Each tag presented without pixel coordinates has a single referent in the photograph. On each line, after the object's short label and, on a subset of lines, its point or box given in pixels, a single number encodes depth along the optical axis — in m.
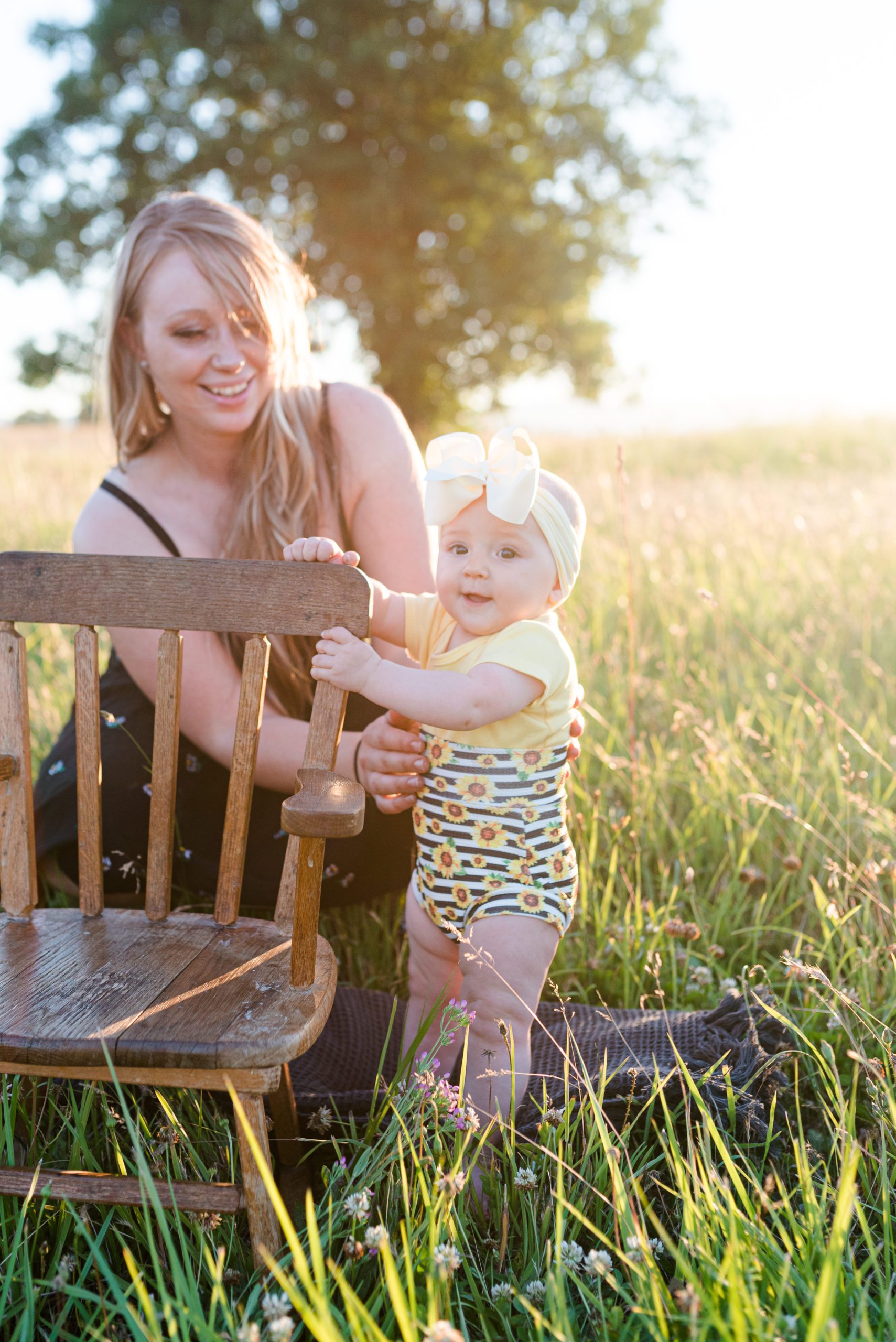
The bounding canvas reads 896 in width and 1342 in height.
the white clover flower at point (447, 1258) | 1.28
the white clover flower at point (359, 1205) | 1.43
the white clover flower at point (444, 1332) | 1.02
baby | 1.75
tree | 13.66
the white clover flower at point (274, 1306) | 1.17
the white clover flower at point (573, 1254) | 1.41
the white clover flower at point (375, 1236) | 1.28
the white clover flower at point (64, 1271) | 1.40
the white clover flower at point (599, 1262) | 1.25
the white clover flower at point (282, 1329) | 1.12
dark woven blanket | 1.86
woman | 2.45
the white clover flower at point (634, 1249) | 1.27
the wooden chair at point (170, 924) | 1.48
